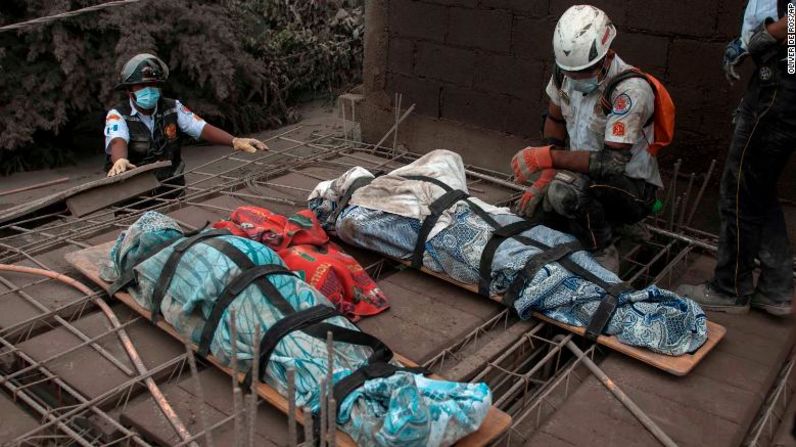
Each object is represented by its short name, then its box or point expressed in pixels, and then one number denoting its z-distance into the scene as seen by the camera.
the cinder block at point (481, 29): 5.31
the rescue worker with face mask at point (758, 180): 3.33
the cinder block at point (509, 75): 5.23
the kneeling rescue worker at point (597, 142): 3.80
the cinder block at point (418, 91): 5.89
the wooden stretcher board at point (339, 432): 2.64
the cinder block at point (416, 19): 5.68
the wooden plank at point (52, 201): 4.50
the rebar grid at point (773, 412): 2.97
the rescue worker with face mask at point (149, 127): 4.86
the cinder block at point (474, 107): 5.51
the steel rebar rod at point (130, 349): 2.80
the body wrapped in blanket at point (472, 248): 3.32
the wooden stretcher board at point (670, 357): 3.19
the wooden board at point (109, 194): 4.58
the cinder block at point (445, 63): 5.61
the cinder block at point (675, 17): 4.37
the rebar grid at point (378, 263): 3.09
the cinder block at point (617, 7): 4.63
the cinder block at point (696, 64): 4.41
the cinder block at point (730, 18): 4.24
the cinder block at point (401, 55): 5.93
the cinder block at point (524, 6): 5.06
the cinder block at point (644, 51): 4.61
